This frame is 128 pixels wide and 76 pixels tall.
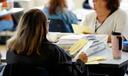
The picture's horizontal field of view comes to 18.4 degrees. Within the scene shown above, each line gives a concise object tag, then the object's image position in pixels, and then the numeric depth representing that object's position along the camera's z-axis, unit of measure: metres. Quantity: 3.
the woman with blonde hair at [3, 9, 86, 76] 2.58
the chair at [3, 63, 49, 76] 2.53
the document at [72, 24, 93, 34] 3.81
